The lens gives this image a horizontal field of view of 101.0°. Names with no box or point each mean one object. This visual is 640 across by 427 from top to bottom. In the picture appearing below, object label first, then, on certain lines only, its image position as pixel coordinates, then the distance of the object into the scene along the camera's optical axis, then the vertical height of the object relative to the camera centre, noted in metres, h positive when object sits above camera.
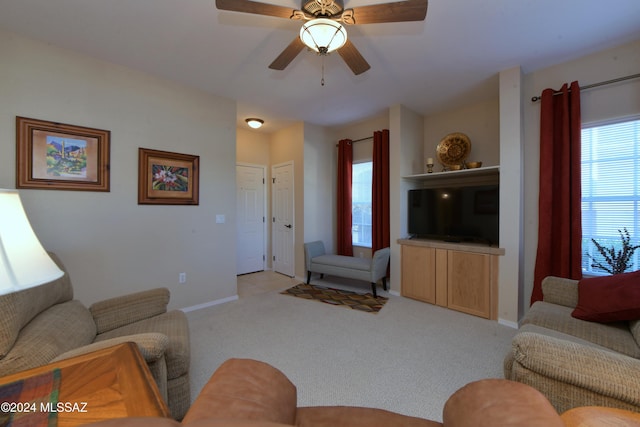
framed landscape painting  2.21 +0.51
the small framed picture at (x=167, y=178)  2.82 +0.40
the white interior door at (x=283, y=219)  4.70 -0.11
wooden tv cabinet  2.90 -0.74
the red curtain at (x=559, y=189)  2.49 +0.24
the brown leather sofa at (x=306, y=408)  0.66 -0.57
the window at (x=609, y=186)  2.41 +0.27
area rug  3.30 -1.15
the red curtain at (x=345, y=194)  4.56 +0.33
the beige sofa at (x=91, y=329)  1.12 -0.63
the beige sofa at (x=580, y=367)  1.03 -0.68
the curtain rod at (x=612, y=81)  2.32 +1.21
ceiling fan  1.54 +1.22
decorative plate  3.53 +0.89
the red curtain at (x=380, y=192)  4.01 +0.32
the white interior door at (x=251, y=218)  4.85 -0.10
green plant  2.27 -0.37
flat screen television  3.05 +0.00
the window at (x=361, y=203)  4.55 +0.18
